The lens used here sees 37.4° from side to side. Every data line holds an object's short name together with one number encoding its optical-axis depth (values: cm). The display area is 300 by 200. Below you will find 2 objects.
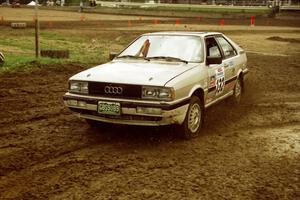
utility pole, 1243
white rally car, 589
